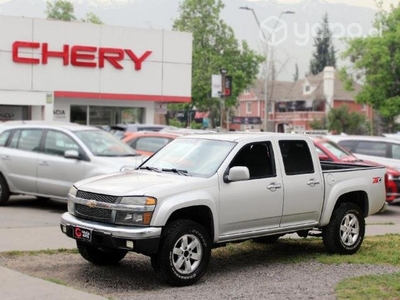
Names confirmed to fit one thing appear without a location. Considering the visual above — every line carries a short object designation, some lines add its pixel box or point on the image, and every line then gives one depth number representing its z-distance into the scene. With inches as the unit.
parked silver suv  491.8
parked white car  675.4
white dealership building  1148.5
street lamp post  1639.8
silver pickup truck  275.9
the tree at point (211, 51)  2321.6
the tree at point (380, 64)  1652.3
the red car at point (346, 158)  617.6
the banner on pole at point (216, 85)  1402.6
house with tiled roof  3171.5
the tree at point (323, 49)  4462.6
